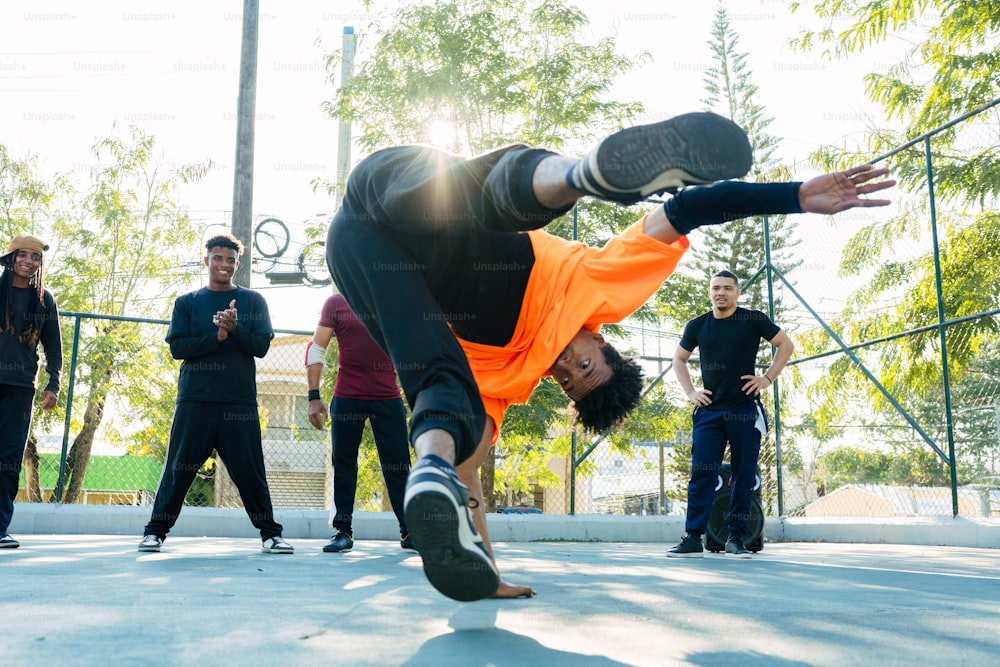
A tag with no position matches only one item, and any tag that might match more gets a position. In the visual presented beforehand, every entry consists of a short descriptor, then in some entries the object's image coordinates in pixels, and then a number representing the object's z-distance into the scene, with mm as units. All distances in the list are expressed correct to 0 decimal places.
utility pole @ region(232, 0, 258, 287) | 10656
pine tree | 29328
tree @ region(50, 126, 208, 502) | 16062
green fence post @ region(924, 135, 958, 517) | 6996
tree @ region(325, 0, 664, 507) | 11852
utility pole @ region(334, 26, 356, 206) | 12664
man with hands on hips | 5574
